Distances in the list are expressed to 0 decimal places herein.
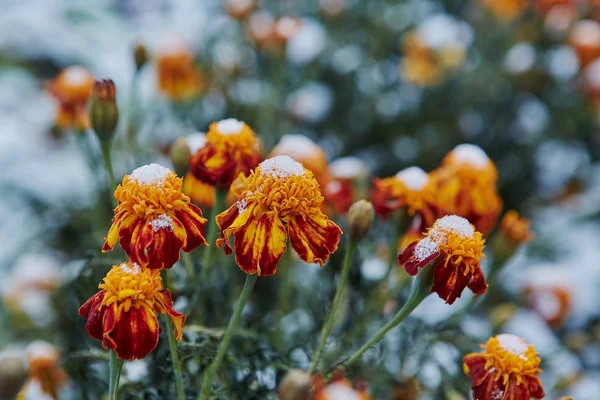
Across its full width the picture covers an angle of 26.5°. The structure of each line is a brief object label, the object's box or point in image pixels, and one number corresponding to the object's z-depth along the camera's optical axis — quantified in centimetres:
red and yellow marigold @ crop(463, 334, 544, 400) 41
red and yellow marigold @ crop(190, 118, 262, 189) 44
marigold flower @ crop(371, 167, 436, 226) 48
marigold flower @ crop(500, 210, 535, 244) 50
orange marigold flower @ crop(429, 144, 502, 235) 49
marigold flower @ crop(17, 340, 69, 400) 49
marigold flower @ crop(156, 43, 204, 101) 69
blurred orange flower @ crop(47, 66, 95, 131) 57
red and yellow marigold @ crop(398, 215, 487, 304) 40
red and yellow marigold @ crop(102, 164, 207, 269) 38
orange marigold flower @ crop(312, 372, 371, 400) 41
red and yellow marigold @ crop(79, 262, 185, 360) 38
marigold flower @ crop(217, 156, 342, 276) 39
